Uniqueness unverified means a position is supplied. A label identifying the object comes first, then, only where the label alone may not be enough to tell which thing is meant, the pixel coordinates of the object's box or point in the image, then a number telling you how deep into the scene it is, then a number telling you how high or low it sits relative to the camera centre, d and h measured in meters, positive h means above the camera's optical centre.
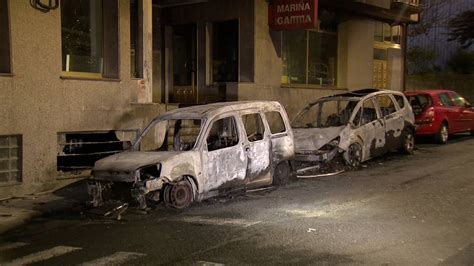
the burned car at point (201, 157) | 8.17 -1.01
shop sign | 15.45 +2.27
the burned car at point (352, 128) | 11.55 -0.76
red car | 16.67 -0.53
